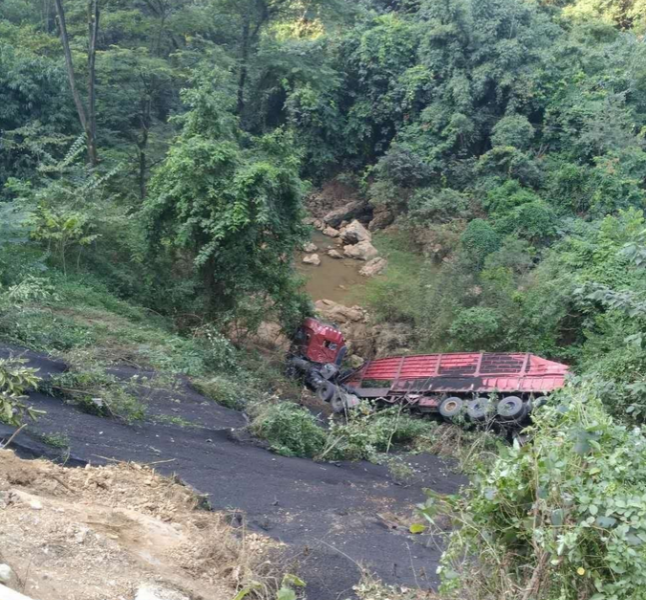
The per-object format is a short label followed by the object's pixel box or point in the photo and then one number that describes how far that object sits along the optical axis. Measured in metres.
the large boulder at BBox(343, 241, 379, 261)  23.47
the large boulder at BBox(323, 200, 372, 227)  25.84
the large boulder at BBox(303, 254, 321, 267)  23.08
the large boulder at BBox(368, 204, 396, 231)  24.89
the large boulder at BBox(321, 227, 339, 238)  25.08
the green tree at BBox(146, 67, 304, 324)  13.63
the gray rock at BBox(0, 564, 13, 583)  3.68
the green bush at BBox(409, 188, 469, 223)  22.86
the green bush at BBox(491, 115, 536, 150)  23.48
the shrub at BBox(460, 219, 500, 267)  19.42
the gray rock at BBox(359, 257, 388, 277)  22.50
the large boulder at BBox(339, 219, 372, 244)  24.39
